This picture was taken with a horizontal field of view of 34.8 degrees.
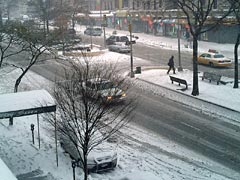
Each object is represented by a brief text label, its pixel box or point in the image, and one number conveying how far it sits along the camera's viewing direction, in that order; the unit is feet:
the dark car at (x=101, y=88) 46.20
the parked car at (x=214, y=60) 113.39
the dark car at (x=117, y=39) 173.95
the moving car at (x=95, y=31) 223.10
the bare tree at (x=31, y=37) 74.13
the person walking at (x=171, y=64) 104.20
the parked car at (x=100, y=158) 48.60
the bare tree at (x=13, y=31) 76.33
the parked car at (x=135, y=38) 190.80
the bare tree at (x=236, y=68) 83.78
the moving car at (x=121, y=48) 148.56
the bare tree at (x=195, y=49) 81.10
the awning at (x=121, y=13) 241.14
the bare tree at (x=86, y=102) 42.50
